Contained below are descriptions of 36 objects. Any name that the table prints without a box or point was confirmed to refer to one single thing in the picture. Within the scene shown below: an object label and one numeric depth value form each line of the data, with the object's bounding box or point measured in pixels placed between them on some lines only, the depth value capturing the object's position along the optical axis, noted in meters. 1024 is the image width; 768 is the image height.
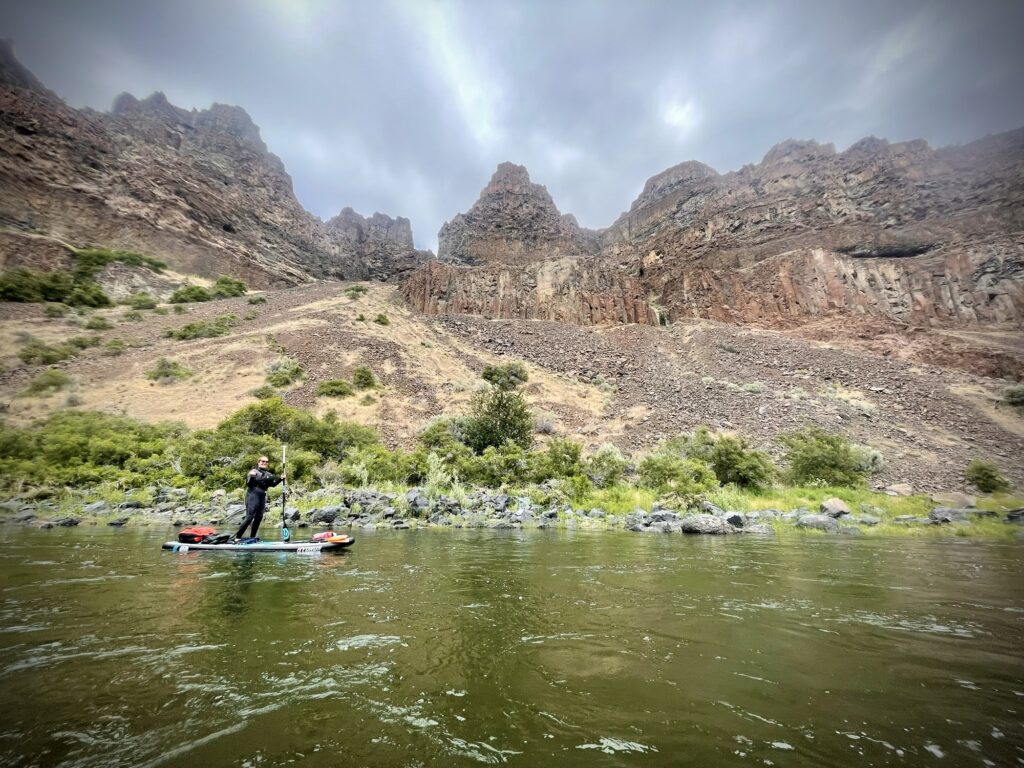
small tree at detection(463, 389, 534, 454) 25.75
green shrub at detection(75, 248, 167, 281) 48.19
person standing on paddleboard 10.42
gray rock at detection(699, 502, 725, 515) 16.22
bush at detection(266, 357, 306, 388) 30.66
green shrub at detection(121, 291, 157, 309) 46.12
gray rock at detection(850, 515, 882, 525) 14.48
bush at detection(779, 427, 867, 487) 20.44
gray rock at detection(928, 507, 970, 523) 14.77
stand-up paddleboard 9.32
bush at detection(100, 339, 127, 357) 32.60
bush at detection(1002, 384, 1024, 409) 30.39
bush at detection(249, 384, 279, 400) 28.27
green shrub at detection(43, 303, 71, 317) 37.44
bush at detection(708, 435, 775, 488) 20.38
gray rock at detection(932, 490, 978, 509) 17.75
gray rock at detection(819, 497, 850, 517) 15.87
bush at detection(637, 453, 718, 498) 18.95
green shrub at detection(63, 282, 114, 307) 42.31
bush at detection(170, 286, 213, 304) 51.62
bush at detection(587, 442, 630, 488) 21.12
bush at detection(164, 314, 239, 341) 38.09
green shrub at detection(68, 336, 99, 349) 32.66
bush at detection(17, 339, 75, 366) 29.38
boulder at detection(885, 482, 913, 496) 19.69
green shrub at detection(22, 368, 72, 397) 25.41
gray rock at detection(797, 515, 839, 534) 14.07
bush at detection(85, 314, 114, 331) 36.84
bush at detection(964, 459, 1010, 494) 20.31
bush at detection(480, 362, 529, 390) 37.78
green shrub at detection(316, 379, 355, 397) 30.28
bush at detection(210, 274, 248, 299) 57.27
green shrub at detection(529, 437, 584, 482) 21.19
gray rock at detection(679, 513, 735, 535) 13.57
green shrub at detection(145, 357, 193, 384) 29.69
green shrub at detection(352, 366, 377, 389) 32.34
